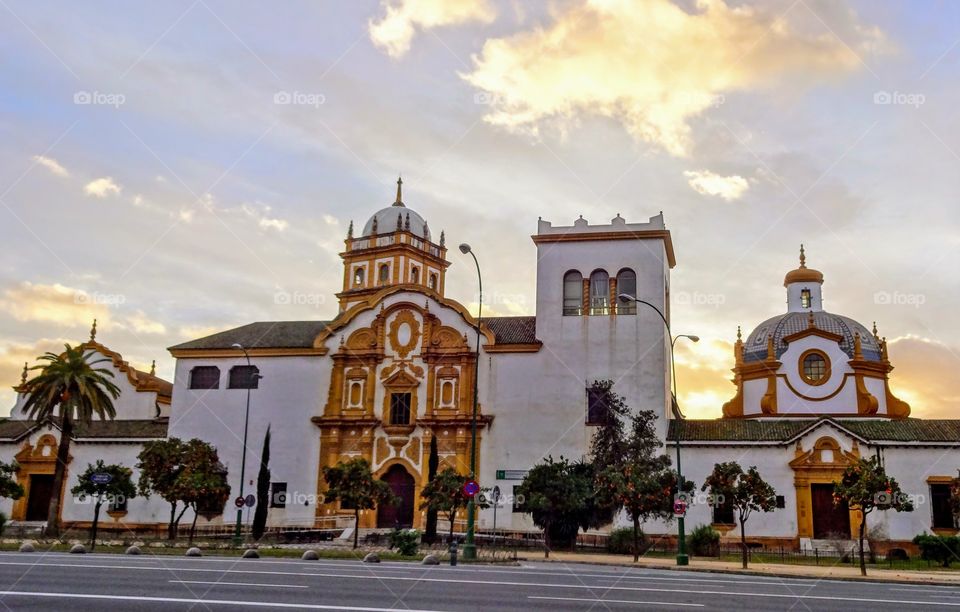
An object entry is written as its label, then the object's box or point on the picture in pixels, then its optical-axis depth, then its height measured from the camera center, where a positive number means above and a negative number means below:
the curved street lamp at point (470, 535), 28.33 -1.26
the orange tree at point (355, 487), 35.97 +0.29
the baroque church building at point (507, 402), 42.19 +5.29
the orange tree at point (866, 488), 28.41 +0.69
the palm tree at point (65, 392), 42.28 +4.48
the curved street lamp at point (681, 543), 29.62 -1.37
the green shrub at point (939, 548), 34.38 -1.44
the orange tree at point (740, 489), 31.97 +0.59
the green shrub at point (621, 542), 36.97 -1.70
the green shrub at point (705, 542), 36.62 -1.59
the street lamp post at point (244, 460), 38.08 +1.60
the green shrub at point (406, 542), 30.12 -1.63
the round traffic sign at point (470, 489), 29.64 +0.28
